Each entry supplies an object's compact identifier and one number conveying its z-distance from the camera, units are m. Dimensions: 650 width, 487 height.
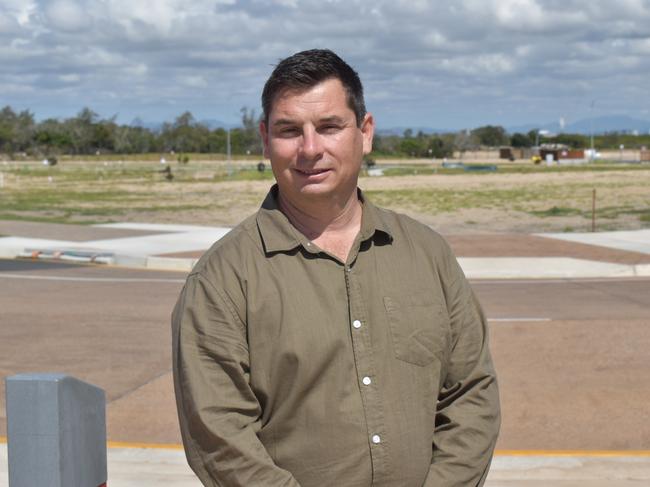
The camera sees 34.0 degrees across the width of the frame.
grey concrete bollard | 2.98
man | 2.71
